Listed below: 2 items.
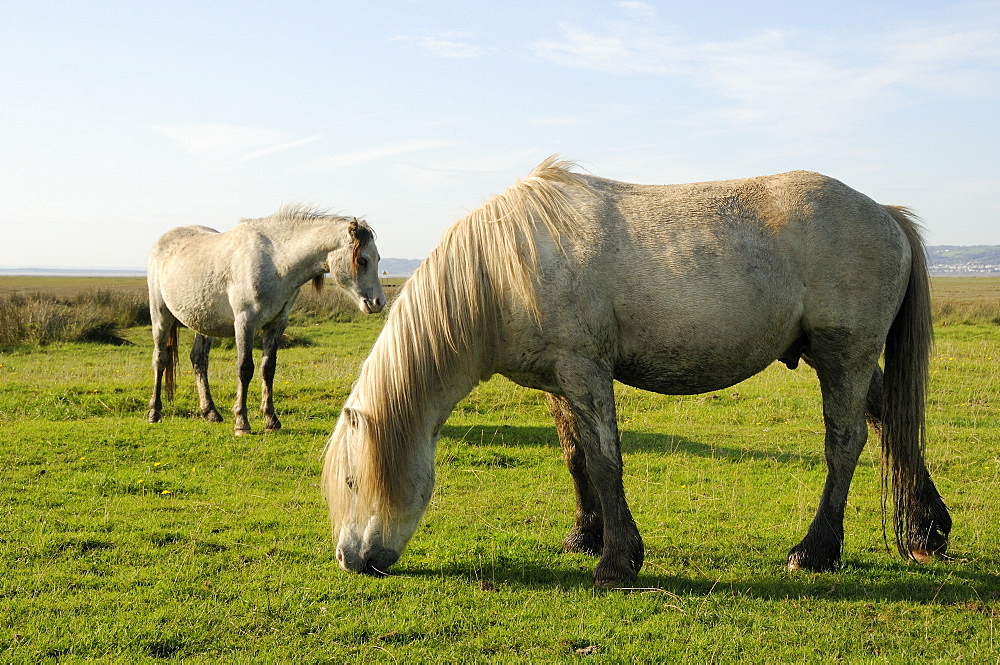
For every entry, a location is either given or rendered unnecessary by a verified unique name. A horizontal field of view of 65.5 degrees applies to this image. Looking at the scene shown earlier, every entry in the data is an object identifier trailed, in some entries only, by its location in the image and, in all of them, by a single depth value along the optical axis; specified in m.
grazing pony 4.47
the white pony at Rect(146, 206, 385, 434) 9.12
